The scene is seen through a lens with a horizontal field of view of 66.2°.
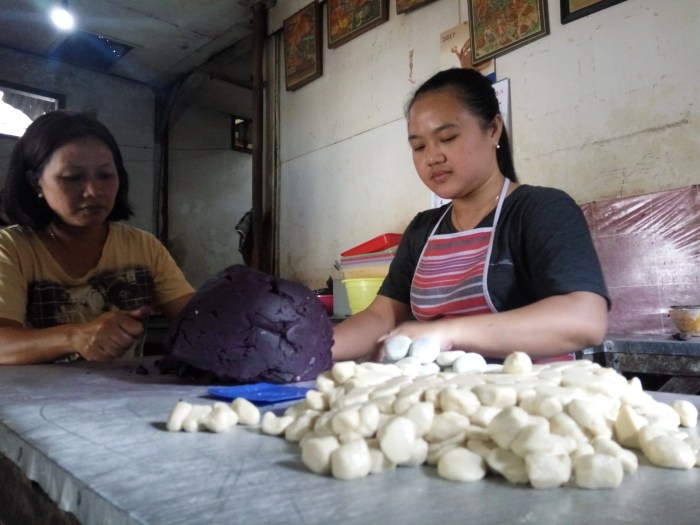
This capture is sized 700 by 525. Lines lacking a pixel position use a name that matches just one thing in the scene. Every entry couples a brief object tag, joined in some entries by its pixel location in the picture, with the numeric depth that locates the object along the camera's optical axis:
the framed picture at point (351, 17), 3.39
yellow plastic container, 2.55
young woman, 1.14
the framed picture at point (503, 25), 2.53
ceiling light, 4.00
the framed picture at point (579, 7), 2.29
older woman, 1.71
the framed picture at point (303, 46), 3.88
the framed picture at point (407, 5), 3.09
